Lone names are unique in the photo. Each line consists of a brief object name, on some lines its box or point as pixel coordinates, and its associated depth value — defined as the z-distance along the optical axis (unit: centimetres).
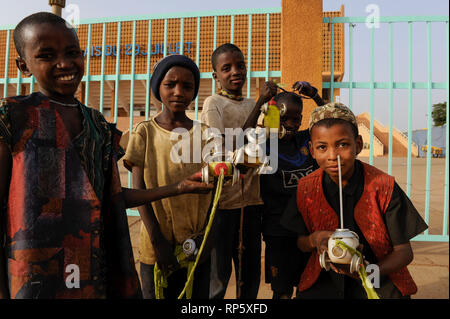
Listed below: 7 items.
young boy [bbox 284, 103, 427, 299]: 139
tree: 2422
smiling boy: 101
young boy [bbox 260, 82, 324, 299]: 195
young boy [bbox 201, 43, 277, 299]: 202
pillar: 367
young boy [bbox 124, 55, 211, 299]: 161
